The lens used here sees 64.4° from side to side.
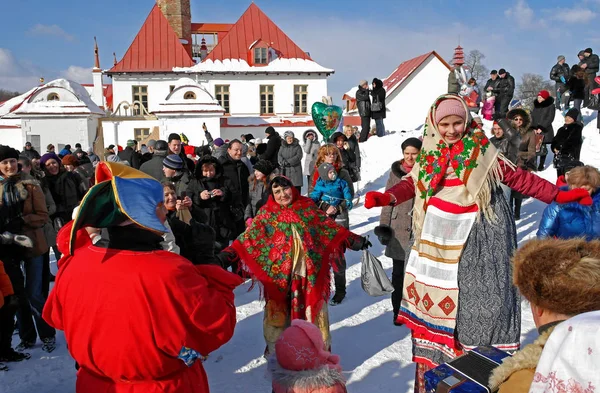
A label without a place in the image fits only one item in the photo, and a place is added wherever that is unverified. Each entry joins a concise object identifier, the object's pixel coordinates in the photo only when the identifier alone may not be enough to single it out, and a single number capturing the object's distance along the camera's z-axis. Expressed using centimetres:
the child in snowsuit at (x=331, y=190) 546
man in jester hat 173
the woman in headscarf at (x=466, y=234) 278
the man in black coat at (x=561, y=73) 1535
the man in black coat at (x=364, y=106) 1566
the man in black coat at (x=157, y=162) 633
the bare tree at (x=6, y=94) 5113
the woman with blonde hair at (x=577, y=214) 395
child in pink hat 230
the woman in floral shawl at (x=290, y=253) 361
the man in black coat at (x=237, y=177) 638
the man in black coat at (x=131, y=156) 963
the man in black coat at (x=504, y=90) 1519
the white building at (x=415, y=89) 3044
